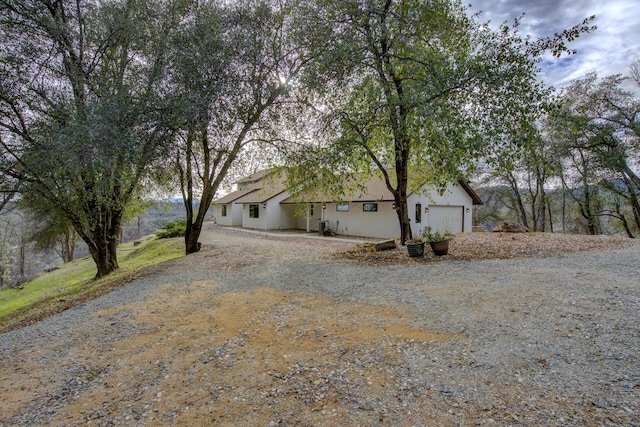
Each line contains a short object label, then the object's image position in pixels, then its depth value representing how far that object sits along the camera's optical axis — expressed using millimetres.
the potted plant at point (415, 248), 9789
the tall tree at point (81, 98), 7332
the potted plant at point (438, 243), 9797
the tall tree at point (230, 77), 8195
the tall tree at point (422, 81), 7191
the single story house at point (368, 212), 17703
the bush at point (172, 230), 22375
